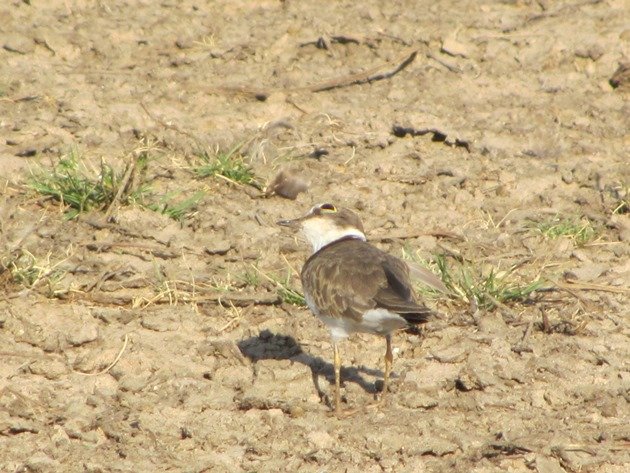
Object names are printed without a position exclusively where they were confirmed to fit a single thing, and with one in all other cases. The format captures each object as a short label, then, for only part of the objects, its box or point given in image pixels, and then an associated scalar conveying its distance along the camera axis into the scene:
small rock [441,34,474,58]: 21.52
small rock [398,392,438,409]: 14.01
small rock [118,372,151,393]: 13.95
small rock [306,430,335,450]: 13.02
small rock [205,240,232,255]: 17.03
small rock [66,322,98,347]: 14.69
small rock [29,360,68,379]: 14.06
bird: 13.38
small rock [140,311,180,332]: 15.20
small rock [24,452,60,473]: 12.29
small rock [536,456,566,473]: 12.76
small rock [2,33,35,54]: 20.92
